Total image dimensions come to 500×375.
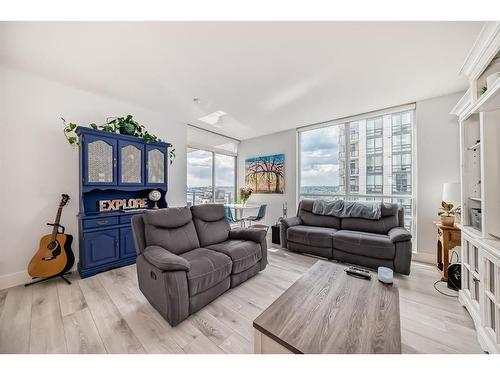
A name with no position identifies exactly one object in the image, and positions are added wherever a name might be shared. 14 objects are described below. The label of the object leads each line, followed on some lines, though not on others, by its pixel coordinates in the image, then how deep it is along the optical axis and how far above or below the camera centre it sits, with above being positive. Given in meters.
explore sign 2.79 -0.27
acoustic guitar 2.13 -0.81
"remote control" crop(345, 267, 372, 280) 1.62 -0.78
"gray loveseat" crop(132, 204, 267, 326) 1.54 -0.73
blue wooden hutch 2.40 +0.01
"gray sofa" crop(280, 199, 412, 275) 2.43 -0.77
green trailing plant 2.48 +0.88
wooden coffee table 0.92 -0.79
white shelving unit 1.29 -0.05
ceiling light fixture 3.49 +1.38
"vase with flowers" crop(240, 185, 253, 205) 4.74 -0.18
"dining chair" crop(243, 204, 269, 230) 4.26 -0.66
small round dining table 4.19 -0.45
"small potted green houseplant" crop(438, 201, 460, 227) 2.31 -0.36
